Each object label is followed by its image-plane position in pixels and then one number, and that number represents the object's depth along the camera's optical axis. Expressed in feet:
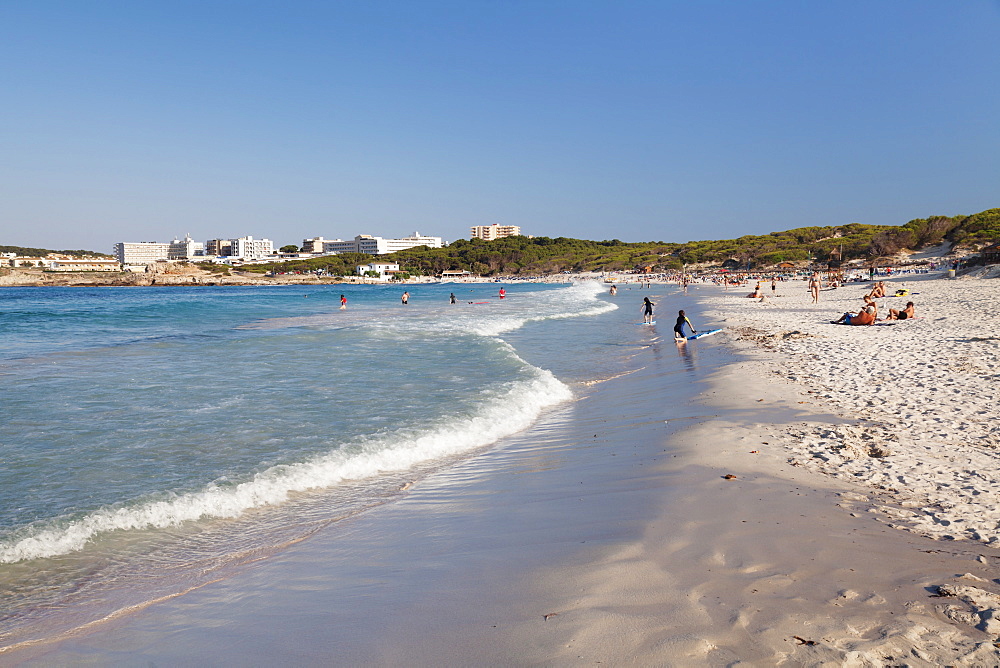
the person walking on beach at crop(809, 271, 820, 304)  99.35
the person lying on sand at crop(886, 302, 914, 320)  57.72
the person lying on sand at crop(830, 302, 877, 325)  55.67
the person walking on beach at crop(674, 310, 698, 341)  54.13
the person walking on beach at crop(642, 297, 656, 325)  80.64
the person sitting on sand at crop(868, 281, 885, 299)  81.71
